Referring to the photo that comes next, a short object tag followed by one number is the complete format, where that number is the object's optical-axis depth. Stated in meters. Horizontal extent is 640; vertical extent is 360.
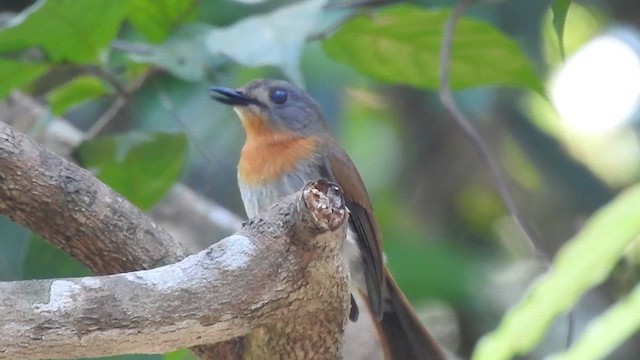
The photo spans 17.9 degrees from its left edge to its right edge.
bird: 5.08
